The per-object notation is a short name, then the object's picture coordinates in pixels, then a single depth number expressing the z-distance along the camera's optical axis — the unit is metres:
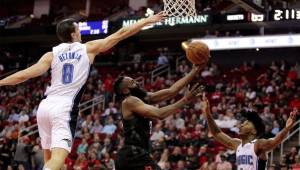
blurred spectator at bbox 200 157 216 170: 11.99
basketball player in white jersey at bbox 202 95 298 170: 6.40
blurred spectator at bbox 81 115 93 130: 17.00
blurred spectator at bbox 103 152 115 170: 13.59
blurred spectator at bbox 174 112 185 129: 15.37
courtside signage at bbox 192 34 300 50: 16.77
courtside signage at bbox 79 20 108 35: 21.11
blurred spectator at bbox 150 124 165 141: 14.82
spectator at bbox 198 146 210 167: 12.94
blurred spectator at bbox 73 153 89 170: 14.03
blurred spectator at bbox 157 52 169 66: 21.55
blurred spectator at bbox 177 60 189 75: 19.70
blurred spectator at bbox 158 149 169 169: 13.07
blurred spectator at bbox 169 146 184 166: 13.27
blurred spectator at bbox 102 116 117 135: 16.27
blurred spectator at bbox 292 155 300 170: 11.48
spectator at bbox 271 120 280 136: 13.55
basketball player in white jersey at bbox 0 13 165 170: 5.17
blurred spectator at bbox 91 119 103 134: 16.58
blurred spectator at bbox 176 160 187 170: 12.69
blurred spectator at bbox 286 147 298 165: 11.84
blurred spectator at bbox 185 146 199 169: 12.85
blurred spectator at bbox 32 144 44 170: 14.27
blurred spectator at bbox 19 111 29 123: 18.41
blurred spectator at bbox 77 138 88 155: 15.35
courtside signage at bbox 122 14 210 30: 19.30
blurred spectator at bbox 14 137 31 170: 14.41
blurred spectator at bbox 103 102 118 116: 17.53
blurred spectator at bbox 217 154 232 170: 11.35
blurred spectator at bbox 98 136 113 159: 14.77
